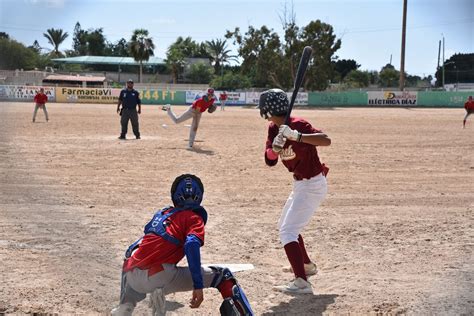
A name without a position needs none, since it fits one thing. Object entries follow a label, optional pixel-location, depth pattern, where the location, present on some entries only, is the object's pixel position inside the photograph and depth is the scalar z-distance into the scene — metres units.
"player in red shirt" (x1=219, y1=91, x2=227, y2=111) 40.15
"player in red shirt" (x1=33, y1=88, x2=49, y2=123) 23.08
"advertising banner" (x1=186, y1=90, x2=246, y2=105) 49.75
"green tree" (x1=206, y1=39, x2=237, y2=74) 68.69
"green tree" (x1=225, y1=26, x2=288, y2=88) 45.49
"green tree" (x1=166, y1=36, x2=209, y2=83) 73.81
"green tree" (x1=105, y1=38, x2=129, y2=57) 74.69
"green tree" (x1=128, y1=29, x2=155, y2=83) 67.56
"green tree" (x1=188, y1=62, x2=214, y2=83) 67.44
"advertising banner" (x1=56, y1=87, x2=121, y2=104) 46.22
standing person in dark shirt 16.67
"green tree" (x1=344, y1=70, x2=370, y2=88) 61.19
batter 4.80
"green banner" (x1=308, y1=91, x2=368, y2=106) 50.03
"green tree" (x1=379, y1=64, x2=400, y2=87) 54.72
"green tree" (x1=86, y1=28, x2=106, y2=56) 69.91
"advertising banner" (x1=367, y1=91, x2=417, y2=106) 49.94
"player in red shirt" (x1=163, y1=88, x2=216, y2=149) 15.17
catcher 3.70
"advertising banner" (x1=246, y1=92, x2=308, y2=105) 49.31
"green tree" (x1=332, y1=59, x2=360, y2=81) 64.79
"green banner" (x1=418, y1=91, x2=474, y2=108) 48.53
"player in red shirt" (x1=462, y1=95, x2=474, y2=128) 24.69
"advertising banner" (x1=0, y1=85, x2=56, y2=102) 38.34
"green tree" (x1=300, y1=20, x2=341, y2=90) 46.29
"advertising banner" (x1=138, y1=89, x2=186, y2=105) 48.84
